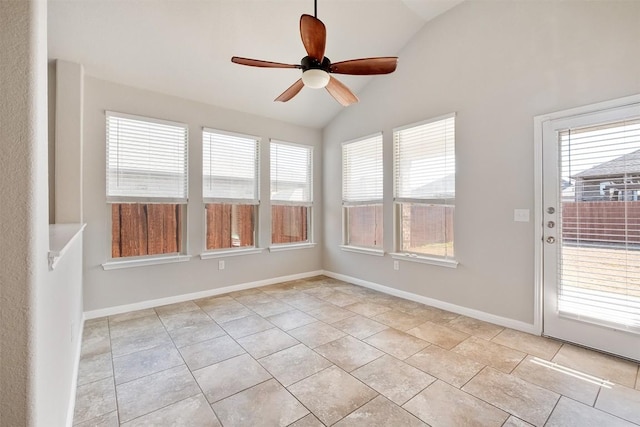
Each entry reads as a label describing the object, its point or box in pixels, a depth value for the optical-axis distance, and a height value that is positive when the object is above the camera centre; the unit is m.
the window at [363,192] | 4.51 +0.34
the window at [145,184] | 3.53 +0.38
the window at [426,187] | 3.62 +0.33
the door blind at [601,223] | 2.41 -0.10
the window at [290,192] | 4.94 +0.36
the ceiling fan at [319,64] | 2.00 +1.18
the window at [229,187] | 4.23 +0.39
